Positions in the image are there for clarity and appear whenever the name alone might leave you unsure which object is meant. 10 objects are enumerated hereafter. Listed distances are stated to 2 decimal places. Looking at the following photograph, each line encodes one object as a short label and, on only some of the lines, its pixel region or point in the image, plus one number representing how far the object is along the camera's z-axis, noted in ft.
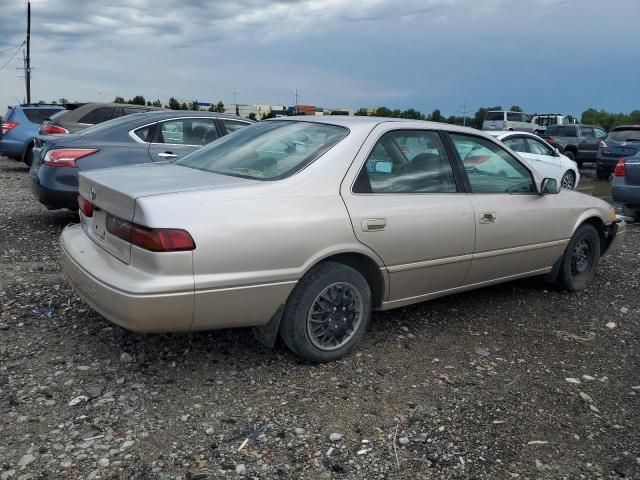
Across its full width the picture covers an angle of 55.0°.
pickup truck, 73.77
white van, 98.30
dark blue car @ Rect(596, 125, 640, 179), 59.11
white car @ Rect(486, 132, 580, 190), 42.11
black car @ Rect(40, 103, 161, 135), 34.96
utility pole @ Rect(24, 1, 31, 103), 132.77
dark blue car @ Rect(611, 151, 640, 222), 31.94
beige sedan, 10.74
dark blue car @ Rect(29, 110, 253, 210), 23.03
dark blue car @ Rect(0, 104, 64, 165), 49.34
